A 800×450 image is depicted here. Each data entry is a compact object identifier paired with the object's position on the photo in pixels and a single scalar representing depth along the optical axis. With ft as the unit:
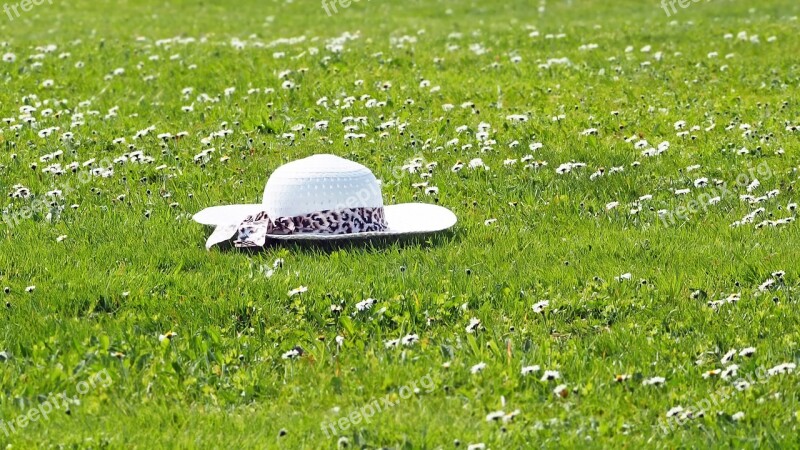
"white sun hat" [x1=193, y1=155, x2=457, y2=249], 60.75
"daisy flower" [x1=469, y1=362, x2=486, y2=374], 44.45
